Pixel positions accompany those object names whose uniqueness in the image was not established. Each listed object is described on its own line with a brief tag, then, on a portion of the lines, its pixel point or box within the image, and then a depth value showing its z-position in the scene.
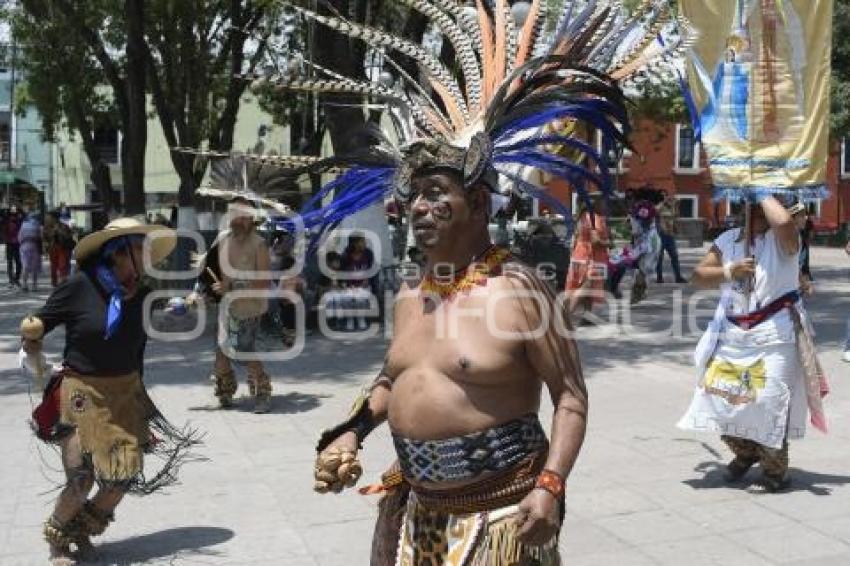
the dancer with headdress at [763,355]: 5.82
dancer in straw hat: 4.93
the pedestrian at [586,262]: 11.44
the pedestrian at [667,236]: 19.38
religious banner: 5.94
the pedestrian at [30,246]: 20.05
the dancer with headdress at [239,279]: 8.45
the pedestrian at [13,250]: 21.75
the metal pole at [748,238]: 5.92
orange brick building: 45.25
